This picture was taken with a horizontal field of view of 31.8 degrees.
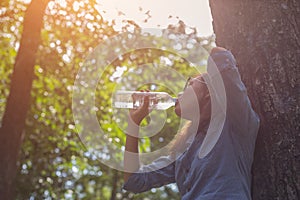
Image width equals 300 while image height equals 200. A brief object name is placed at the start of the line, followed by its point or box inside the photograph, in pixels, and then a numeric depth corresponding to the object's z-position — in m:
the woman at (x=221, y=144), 2.90
